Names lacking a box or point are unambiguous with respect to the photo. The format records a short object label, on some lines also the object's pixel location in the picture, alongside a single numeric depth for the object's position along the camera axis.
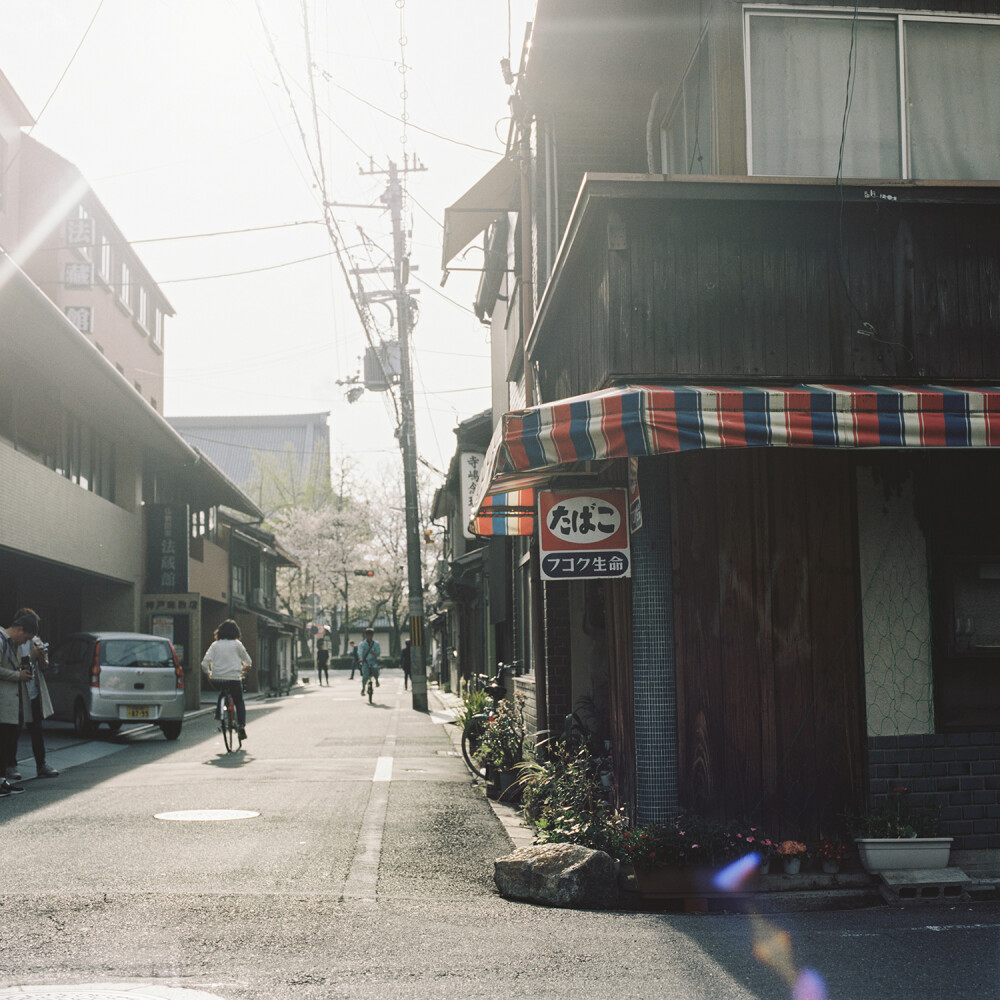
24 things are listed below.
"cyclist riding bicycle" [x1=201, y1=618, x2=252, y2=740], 15.65
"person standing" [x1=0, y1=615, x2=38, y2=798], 10.84
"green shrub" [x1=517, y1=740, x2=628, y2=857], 7.13
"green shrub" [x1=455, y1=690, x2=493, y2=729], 14.88
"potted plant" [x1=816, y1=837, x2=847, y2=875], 6.86
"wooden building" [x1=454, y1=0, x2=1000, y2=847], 7.16
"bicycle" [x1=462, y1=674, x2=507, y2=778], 13.12
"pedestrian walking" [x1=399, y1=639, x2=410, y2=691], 40.42
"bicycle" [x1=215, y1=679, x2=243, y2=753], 15.52
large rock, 6.50
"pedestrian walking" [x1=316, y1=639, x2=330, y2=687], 51.59
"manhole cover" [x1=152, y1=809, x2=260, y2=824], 9.34
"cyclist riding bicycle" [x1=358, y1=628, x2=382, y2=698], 32.16
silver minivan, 17.23
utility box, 25.40
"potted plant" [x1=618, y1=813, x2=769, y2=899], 6.60
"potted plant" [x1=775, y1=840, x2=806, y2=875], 6.78
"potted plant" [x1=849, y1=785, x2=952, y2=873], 6.75
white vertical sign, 21.84
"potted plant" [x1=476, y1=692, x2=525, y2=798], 11.43
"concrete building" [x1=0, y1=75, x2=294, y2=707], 17.27
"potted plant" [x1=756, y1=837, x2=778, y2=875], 6.74
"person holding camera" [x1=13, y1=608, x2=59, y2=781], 11.54
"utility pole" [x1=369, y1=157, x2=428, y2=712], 25.70
